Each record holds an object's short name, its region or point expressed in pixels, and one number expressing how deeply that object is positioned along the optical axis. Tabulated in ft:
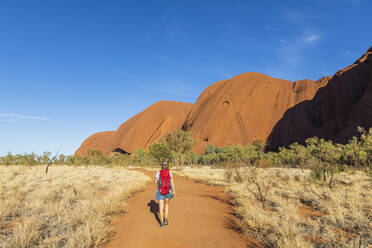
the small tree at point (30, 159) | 96.08
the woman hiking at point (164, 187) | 18.66
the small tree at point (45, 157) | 95.50
